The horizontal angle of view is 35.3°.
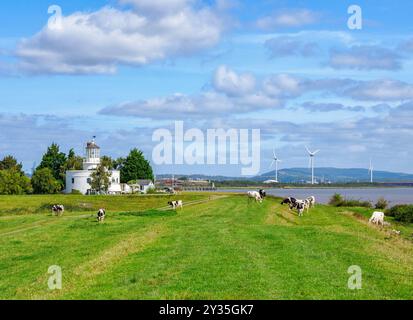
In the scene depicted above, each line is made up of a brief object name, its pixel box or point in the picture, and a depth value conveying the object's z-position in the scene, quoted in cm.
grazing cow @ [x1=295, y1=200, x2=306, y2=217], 5413
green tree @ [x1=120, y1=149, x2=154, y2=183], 15588
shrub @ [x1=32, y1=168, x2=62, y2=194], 13312
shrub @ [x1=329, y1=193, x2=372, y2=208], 8775
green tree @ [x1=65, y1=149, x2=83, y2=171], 14788
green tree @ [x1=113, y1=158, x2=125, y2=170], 15594
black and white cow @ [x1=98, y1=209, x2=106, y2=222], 4702
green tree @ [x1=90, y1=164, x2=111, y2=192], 12732
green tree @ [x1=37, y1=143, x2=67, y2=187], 15109
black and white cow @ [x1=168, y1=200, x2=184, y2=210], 6825
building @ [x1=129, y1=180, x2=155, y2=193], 14338
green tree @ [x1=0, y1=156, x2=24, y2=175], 15362
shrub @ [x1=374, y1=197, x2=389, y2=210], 8712
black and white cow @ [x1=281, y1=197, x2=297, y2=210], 6156
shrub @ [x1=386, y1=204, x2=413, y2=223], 6669
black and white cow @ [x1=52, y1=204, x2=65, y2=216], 5977
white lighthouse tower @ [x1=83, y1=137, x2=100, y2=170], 13662
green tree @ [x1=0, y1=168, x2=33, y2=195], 12588
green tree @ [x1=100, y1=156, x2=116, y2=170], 13038
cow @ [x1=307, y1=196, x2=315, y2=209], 6859
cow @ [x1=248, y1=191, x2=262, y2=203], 7446
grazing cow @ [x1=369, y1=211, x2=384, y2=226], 5069
